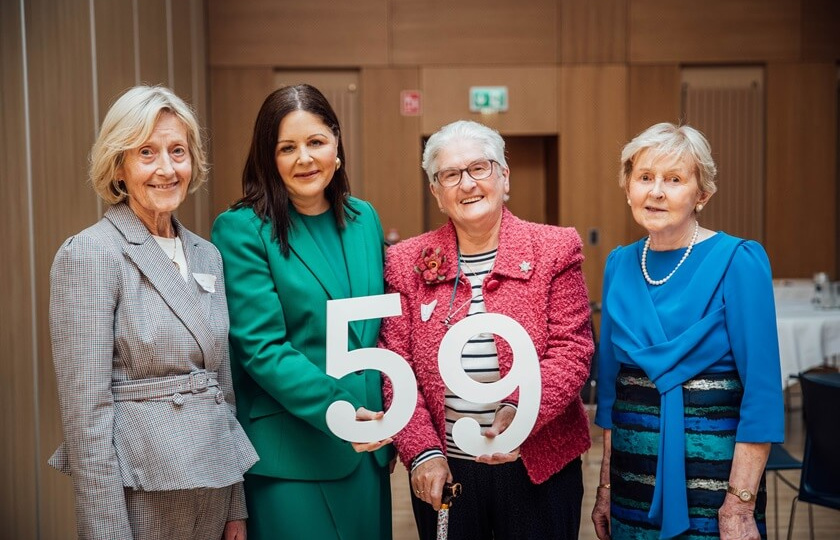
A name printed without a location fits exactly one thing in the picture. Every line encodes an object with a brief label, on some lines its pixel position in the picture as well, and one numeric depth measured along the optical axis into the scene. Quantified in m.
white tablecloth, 5.32
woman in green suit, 1.97
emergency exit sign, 7.52
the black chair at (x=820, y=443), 2.89
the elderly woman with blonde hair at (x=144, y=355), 1.65
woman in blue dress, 1.83
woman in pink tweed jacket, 1.97
